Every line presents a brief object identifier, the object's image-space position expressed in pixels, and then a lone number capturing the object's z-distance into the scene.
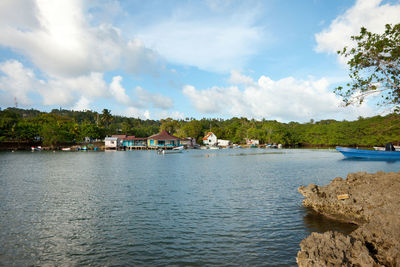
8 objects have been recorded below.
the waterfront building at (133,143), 107.19
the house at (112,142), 102.99
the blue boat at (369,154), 48.88
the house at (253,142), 124.19
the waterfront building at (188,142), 114.44
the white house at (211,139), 121.12
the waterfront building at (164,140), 97.19
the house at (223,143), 121.20
